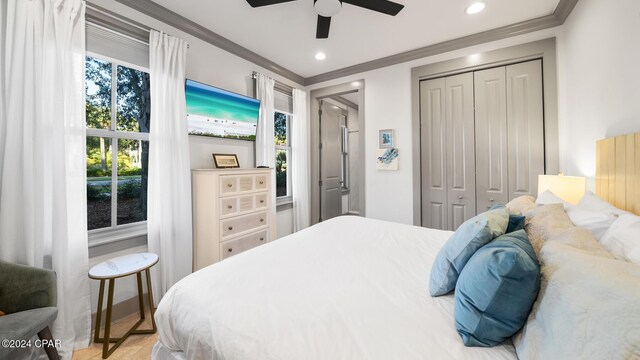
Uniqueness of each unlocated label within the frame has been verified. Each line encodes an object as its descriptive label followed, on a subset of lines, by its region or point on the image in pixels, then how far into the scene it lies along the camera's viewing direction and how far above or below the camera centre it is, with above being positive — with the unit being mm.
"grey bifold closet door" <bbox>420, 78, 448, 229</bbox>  3064 +332
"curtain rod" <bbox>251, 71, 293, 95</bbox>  3578 +1437
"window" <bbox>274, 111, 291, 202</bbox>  3816 +459
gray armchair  1338 -660
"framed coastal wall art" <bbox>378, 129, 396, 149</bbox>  3373 +570
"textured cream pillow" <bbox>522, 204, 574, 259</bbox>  1065 -224
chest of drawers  2391 -326
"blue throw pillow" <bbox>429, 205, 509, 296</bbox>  990 -299
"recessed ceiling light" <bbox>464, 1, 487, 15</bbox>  2236 +1622
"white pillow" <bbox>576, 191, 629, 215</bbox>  1179 -160
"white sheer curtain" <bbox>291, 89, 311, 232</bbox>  3861 +321
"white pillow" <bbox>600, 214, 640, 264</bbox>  806 -235
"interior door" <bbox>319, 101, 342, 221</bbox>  4270 +340
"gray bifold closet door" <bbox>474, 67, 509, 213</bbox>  2729 +465
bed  567 -505
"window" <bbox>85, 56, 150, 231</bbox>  2029 +365
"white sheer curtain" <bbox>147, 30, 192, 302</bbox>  2180 +151
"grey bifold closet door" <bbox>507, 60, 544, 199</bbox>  2553 +540
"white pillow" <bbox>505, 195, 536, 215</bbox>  1521 -189
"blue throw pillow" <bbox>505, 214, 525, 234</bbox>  1210 -236
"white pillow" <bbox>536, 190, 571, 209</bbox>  1669 -158
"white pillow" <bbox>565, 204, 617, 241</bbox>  1086 -213
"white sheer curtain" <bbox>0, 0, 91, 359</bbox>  1512 +234
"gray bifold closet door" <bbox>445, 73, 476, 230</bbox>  2898 +343
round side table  1642 -616
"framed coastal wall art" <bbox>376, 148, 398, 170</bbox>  3340 +285
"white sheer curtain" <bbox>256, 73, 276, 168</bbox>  3236 +776
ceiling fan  1936 +1433
